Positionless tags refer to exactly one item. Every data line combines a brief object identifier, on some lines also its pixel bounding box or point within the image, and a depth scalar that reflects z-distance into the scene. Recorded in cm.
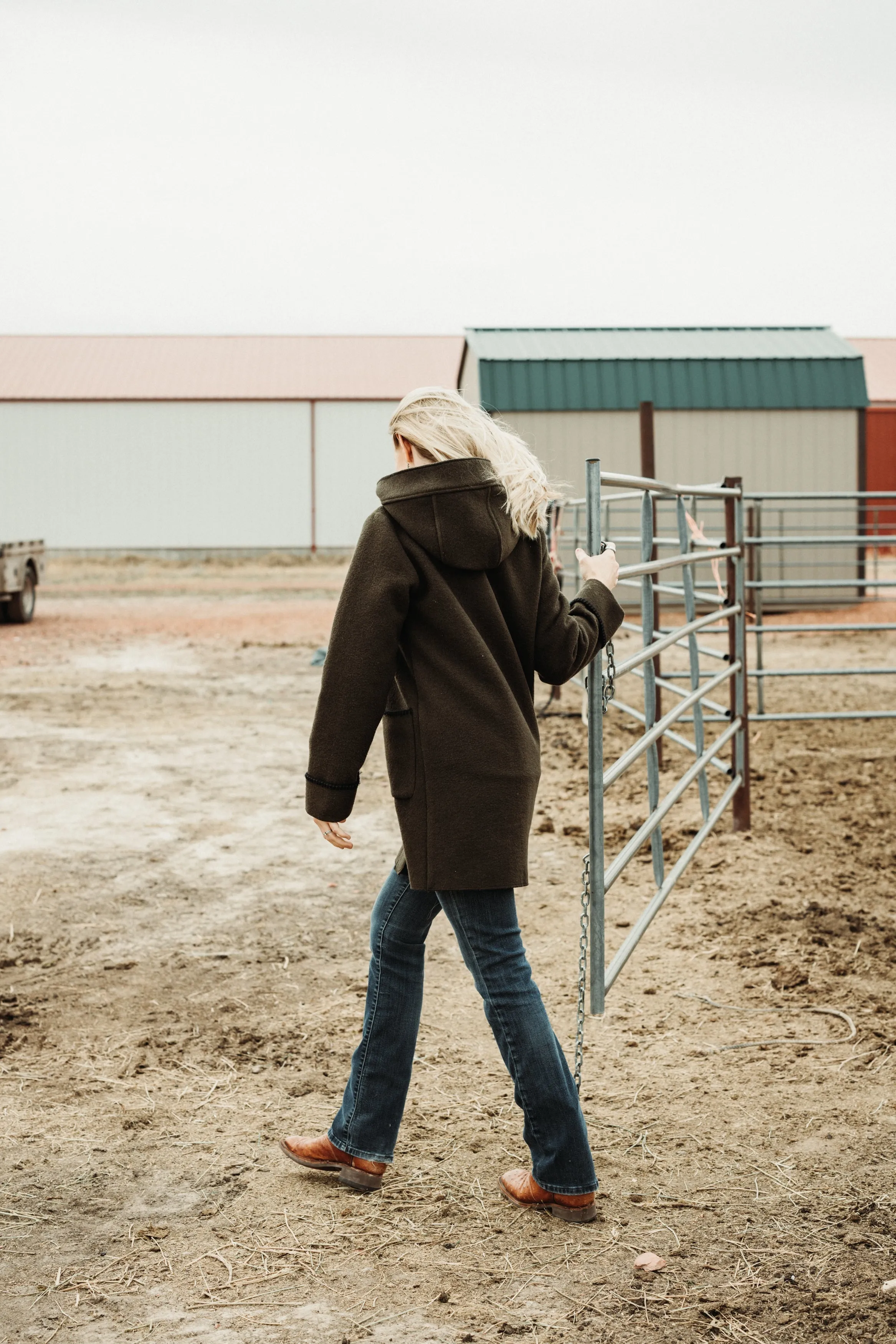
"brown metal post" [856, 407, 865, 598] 1881
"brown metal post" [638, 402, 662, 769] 701
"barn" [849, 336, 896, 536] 2941
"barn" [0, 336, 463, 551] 2952
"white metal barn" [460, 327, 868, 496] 1852
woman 245
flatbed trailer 1567
